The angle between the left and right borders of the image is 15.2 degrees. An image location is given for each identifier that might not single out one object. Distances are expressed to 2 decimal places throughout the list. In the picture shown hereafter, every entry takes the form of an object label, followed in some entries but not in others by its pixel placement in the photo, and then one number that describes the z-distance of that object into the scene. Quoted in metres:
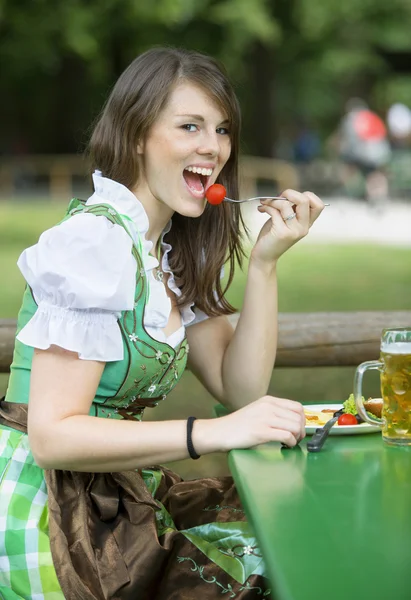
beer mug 1.85
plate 1.91
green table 1.45
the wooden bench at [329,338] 2.87
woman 1.82
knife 1.84
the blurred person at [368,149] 16.70
